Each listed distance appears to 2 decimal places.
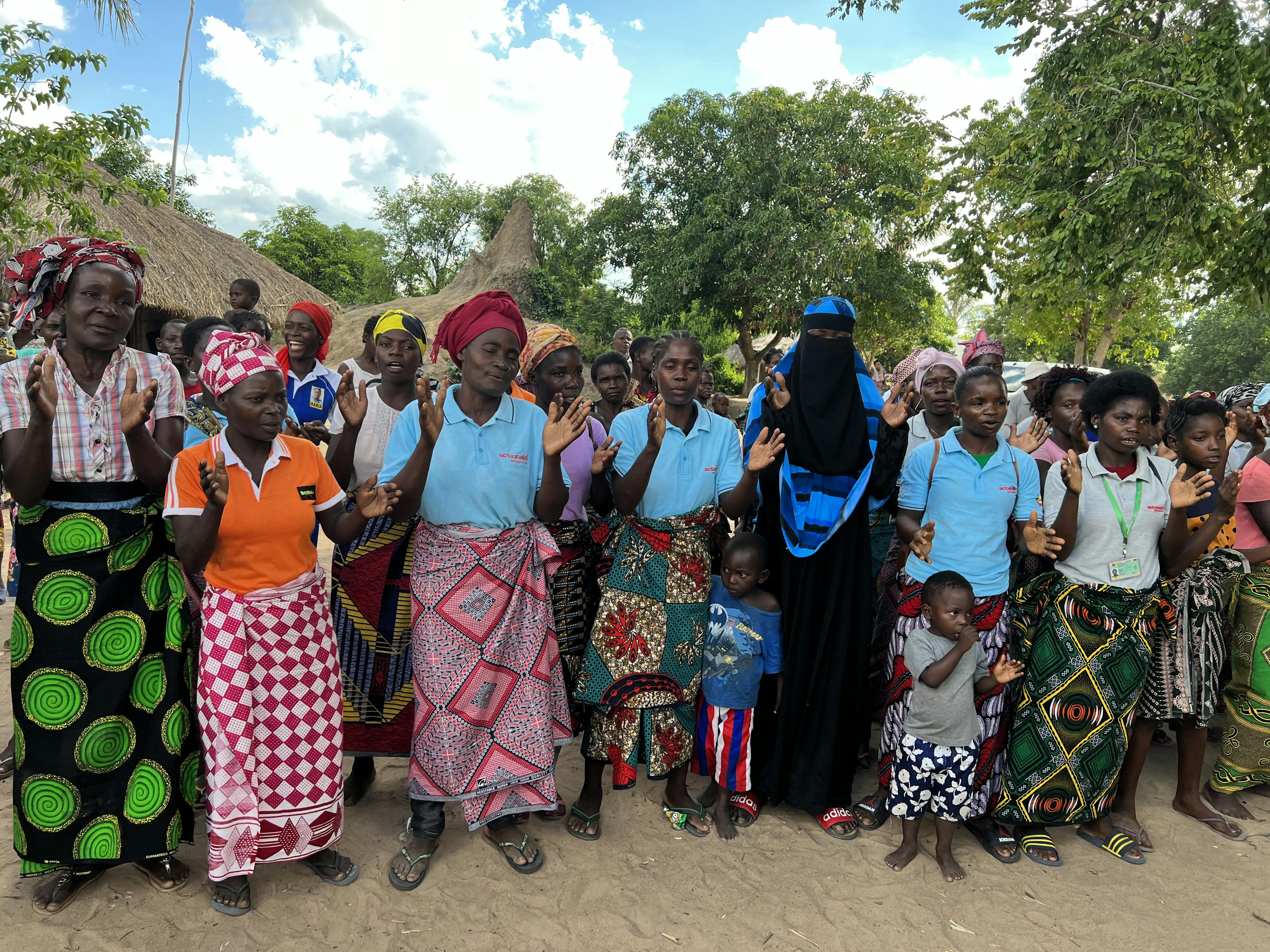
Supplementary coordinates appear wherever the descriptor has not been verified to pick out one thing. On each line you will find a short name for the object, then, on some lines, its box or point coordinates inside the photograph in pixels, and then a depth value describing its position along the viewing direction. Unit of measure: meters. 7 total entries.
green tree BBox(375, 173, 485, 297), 37.25
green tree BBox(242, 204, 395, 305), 31.17
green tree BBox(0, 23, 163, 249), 6.07
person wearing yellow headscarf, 3.40
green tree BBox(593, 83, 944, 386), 17.09
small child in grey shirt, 3.14
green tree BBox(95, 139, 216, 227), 25.36
